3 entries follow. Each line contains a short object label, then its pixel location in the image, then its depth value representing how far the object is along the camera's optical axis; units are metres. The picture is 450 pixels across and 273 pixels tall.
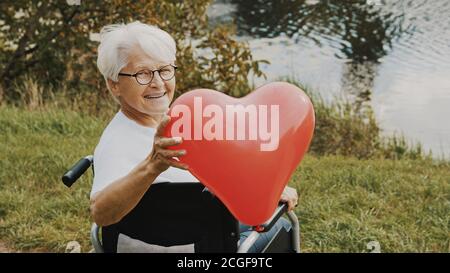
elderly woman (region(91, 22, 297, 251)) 2.22
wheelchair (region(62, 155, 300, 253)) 2.23
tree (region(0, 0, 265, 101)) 5.40
